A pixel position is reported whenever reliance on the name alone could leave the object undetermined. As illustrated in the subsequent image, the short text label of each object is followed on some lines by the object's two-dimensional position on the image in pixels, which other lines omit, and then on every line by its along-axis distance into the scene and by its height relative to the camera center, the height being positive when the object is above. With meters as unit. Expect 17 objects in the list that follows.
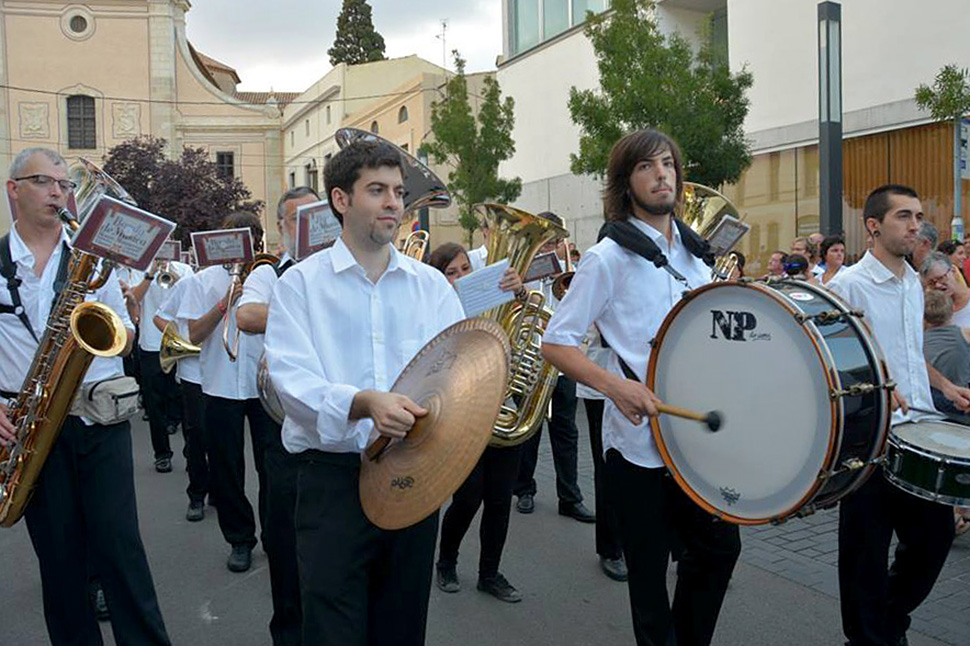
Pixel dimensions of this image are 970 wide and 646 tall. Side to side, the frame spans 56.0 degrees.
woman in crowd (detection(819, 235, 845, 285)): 9.29 +0.43
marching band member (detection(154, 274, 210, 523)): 6.30 -0.74
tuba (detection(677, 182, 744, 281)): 5.04 +0.50
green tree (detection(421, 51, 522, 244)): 20.83 +3.56
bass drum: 2.69 -0.31
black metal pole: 9.88 +2.02
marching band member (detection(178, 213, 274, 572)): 5.56 -0.68
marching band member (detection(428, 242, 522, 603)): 4.91 -1.18
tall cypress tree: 58.75 +17.17
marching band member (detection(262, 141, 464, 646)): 2.79 -0.24
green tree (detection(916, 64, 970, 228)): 9.39 +2.03
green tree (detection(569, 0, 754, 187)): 12.42 +2.78
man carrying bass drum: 3.25 -0.29
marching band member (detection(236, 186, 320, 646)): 4.01 -1.06
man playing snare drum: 3.75 -0.86
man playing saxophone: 3.72 -0.76
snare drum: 3.33 -0.63
